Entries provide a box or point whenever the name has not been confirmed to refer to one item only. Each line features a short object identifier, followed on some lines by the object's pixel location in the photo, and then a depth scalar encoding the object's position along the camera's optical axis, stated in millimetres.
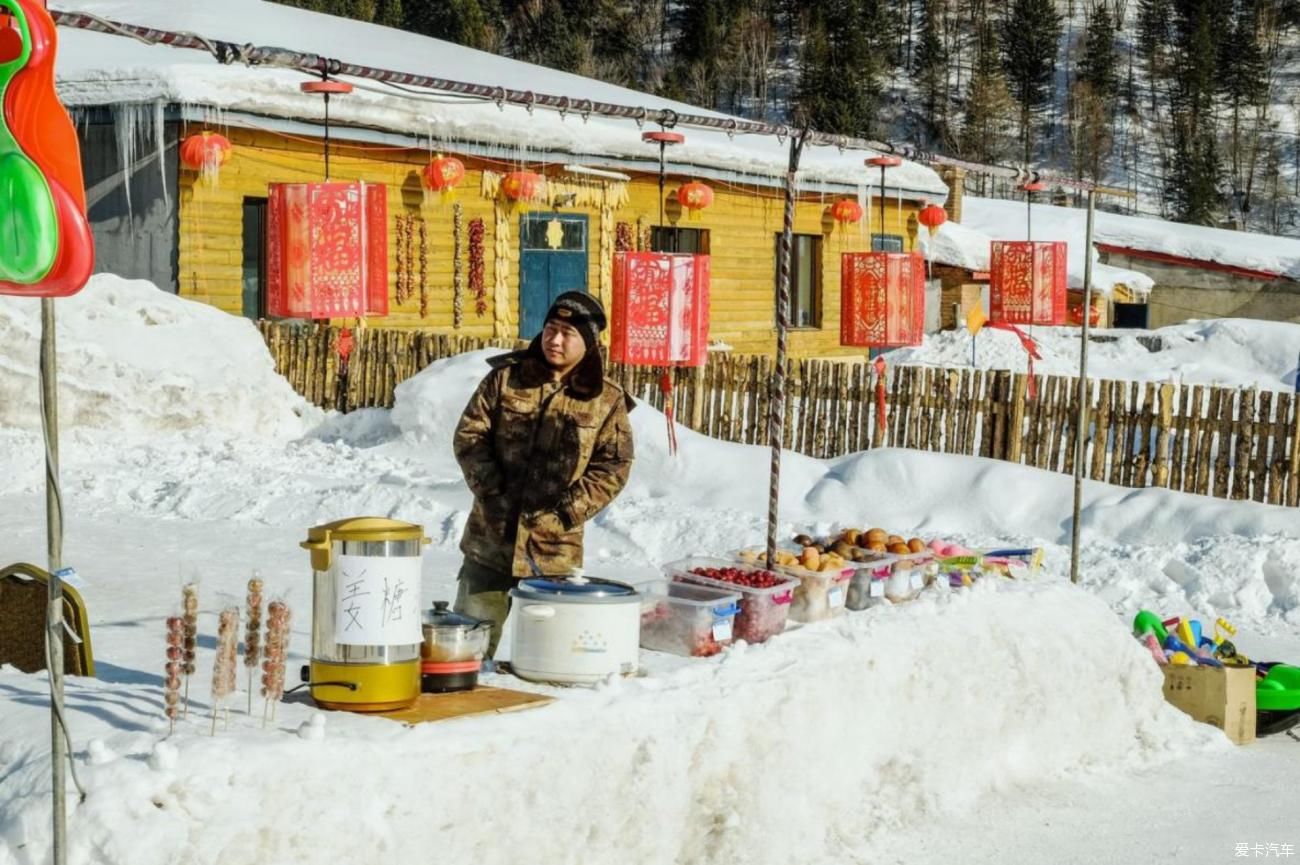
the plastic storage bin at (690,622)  6137
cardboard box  8086
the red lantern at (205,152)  16266
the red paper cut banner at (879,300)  15695
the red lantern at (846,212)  24141
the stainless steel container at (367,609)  4988
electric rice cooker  5543
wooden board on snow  4984
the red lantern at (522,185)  19328
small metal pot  5379
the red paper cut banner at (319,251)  11992
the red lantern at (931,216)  23359
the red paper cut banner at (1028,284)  20453
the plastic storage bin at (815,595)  6668
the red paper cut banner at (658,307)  13281
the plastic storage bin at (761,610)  6332
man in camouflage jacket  6148
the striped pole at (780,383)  6973
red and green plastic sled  3875
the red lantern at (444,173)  18234
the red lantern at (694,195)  20594
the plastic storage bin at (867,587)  7016
